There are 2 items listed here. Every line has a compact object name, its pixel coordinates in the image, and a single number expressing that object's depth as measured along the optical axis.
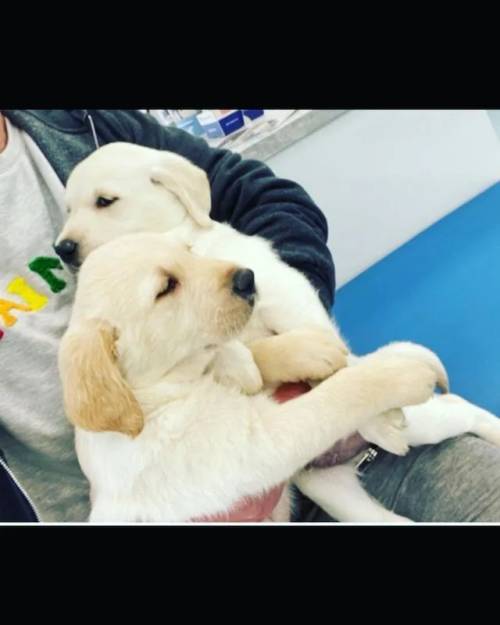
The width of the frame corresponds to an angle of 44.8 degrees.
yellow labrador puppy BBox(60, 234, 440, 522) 0.82
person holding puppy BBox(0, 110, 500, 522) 0.90
